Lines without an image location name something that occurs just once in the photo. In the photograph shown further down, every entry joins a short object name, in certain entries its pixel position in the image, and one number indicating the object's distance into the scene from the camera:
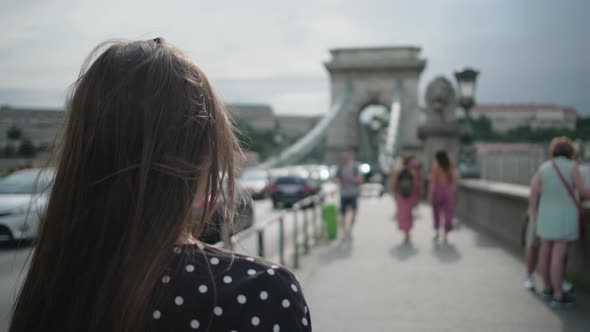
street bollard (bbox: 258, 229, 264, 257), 4.98
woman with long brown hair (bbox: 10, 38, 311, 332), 1.07
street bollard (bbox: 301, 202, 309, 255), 8.63
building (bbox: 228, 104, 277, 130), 90.50
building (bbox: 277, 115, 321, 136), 112.26
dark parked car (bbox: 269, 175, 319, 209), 19.03
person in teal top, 5.12
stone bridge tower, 44.16
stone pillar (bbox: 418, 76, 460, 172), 16.77
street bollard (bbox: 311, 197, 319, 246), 10.02
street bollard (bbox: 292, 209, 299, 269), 7.27
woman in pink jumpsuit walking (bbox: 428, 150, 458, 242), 9.39
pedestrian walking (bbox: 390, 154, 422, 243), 9.52
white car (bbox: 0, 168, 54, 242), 8.90
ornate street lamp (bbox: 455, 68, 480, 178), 13.08
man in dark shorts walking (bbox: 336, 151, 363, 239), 10.41
